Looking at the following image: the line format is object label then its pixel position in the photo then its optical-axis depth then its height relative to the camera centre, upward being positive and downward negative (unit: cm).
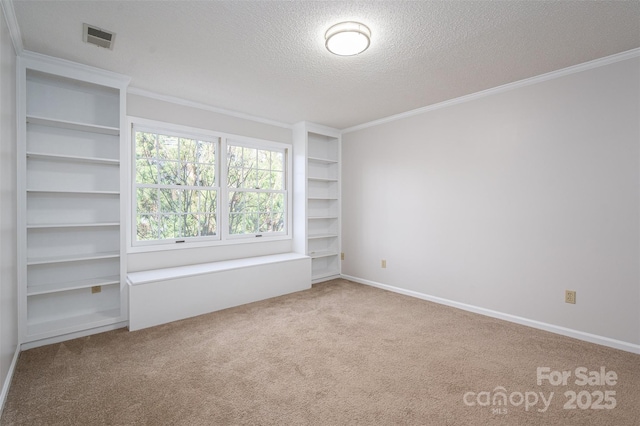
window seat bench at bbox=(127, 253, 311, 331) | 304 -86
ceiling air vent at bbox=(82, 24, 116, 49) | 223 +130
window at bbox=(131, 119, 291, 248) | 352 +30
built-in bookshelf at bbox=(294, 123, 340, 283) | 469 +22
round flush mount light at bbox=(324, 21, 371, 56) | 216 +124
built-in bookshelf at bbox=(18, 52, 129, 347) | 265 +10
